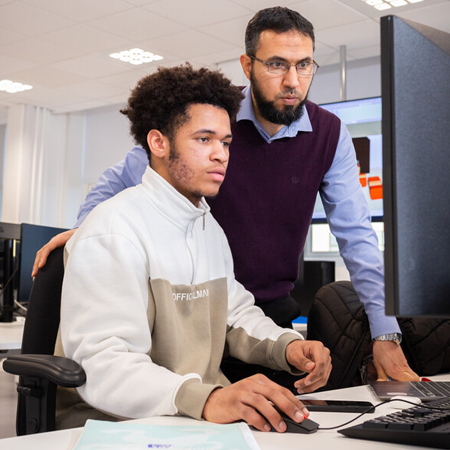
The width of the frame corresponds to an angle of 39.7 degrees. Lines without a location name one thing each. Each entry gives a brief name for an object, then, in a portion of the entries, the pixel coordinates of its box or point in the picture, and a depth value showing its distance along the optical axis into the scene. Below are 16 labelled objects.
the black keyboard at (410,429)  0.76
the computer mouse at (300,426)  0.86
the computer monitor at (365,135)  4.65
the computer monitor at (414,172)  0.69
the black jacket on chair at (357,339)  1.57
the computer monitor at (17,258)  3.05
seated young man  0.98
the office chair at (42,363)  1.08
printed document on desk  0.76
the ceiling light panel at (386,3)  4.44
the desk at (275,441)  0.78
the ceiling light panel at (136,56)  5.61
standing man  1.62
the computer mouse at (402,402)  1.05
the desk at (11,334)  2.17
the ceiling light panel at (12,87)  6.66
